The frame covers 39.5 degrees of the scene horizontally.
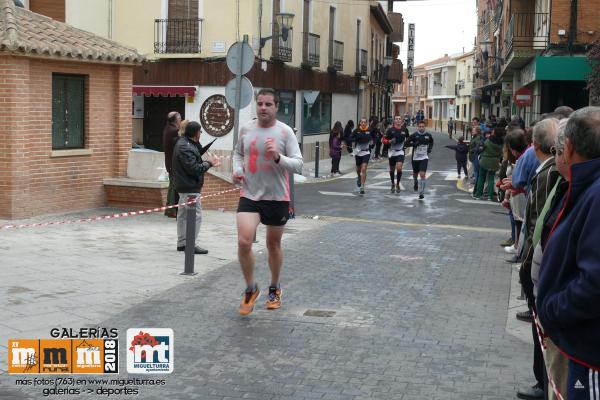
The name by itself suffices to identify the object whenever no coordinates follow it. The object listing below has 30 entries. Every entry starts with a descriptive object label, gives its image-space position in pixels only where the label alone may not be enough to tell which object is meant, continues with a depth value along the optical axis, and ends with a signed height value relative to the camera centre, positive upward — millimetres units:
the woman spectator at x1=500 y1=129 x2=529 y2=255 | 8695 -370
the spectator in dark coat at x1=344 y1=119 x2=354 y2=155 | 32094 -592
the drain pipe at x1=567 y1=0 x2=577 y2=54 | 21375 +2372
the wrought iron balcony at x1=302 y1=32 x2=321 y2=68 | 30355 +2363
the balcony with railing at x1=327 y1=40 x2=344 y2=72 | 34250 +2454
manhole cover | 7299 -1745
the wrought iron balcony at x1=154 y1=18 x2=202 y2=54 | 24875 +2247
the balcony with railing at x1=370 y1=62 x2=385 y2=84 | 45188 +2302
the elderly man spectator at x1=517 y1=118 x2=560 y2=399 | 4941 -647
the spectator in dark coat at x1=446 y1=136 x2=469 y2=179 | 22370 -936
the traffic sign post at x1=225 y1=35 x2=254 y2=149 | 12094 +611
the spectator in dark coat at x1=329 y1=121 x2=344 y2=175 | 26109 -1124
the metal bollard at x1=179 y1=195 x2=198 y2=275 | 8820 -1348
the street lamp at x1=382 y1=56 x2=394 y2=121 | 47853 +2208
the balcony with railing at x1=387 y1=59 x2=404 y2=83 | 53038 +2847
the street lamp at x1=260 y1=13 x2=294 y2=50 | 25322 +2781
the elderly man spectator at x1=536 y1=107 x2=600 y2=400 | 3191 -583
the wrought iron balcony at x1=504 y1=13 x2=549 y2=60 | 23750 +2621
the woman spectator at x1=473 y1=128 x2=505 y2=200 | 17766 -766
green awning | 20750 +1297
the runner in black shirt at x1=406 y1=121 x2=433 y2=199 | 18281 -696
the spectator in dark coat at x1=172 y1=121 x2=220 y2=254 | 10055 -682
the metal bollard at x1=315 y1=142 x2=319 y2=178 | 24312 -1456
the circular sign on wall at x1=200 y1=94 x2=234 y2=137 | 25203 -130
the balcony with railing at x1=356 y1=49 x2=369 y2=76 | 39719 +2540
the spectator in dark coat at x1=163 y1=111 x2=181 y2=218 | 12445 -424
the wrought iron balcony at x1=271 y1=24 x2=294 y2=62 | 26719 +2106
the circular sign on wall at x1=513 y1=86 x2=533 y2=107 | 25609 +639
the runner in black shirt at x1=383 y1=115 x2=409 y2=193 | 18797 -592
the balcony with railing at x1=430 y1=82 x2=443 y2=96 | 98375 +3270
